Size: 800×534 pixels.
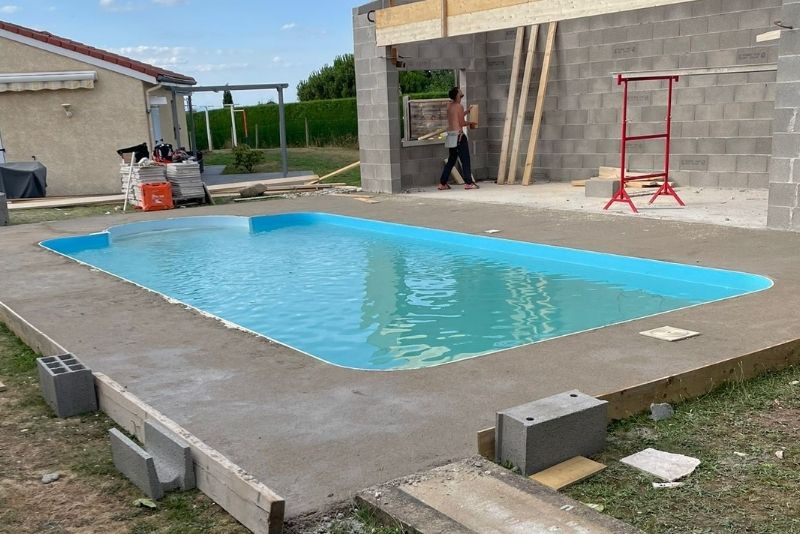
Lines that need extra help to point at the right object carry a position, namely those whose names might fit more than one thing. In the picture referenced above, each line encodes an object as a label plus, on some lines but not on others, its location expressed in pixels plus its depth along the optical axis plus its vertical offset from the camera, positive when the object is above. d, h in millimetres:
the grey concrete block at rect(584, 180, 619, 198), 11953 -1097
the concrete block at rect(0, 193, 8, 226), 11902 -1114
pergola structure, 16875 +897
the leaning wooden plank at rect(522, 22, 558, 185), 13977 +251
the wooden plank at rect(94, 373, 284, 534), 2756 -1357
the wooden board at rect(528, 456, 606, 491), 3114 -1442
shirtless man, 13820 -267
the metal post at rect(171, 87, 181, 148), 18389 +241
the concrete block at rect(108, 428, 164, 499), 3150 -1383
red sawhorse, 9906 -993
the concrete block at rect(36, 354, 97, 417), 4137 -1355
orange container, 13375 -1095
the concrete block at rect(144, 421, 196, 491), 3229 -1387
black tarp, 15398 -836
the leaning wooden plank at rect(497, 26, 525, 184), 14422 +252
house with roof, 16219 +595
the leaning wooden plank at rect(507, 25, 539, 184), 14227 +340
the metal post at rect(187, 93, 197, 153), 19109 -147
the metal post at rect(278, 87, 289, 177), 17558 -217
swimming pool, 6184 -1627
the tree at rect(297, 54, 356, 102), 36969 +2148
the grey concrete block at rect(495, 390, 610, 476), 3176 -1299
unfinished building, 11430 +538
